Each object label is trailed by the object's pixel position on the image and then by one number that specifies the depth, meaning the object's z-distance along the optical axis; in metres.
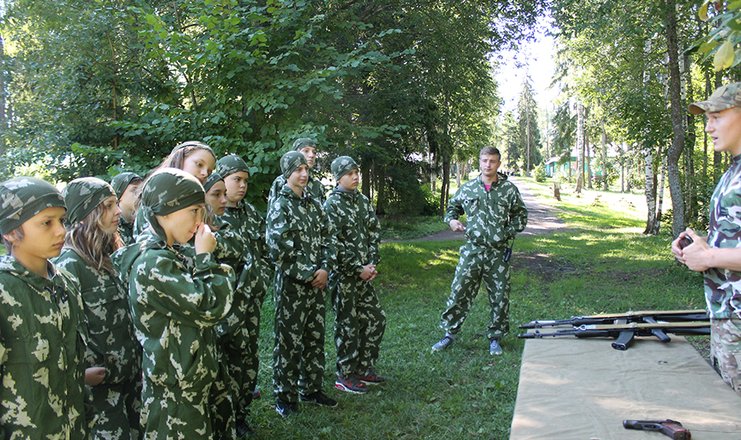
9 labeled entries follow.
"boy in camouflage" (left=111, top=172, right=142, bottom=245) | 3.91
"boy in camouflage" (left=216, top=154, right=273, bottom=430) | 3.96
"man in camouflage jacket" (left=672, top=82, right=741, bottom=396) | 2.78
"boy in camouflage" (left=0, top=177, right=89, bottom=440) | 2.27
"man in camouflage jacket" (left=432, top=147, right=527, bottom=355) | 6.44
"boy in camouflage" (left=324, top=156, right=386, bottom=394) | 5.34
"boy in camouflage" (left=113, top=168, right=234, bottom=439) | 2.68
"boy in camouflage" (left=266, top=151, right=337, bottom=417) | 4.68
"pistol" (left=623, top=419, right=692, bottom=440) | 2.15
